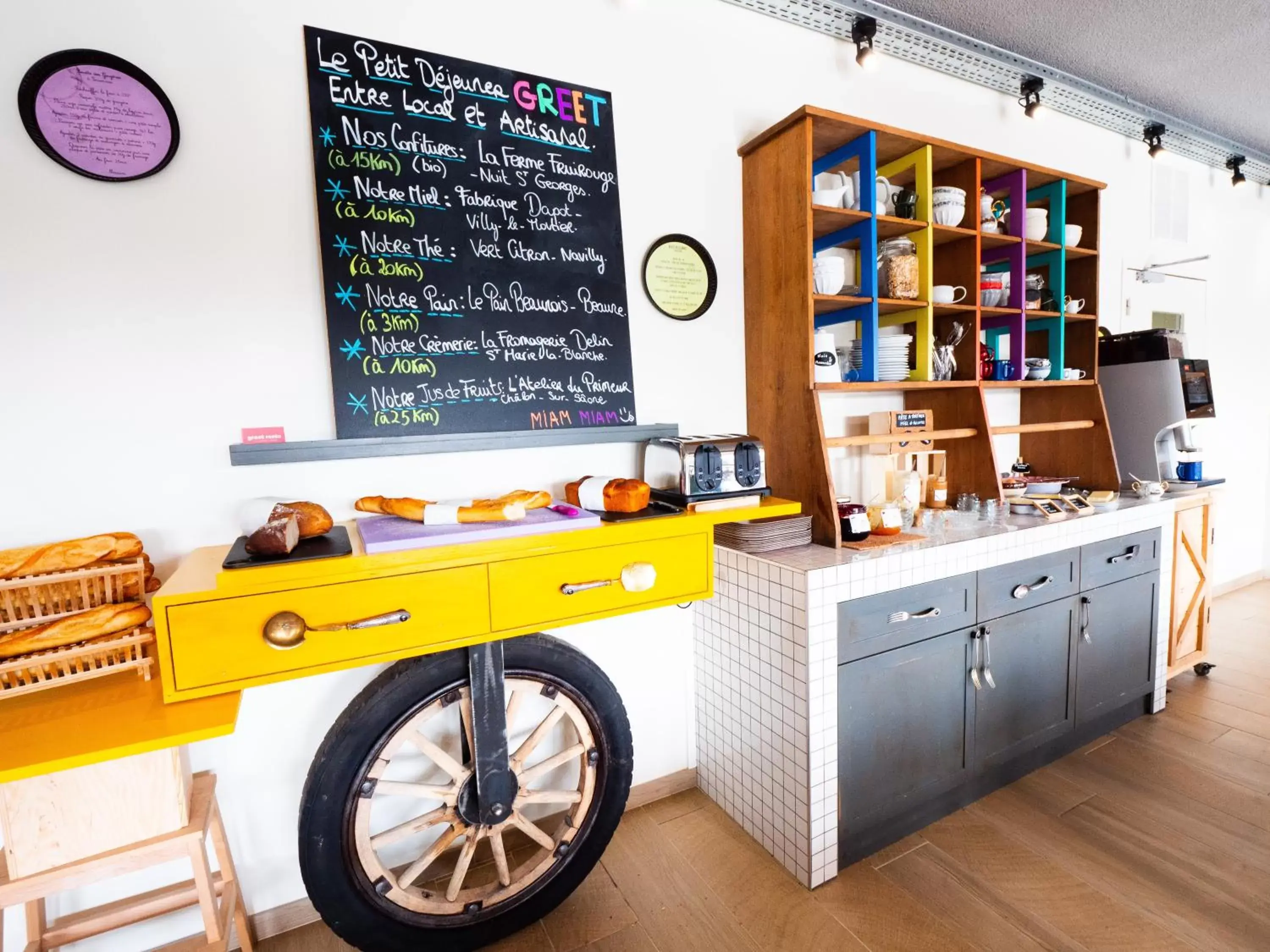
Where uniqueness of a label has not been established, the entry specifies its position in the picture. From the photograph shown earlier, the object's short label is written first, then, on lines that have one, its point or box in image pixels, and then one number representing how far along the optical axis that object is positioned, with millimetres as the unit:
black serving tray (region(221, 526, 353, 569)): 1206
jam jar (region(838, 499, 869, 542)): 1958
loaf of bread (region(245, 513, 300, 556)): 1224
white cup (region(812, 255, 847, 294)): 2016
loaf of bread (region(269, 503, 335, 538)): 1372
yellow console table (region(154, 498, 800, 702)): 1136
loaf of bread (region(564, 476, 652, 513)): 1600
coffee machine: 2801
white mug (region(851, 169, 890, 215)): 2109
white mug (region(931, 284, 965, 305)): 2195
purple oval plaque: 1332
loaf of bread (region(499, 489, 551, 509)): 1517
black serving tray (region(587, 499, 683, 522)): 1580
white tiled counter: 1703
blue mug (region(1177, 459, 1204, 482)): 2840
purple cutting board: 1326
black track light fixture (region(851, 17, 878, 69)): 2217
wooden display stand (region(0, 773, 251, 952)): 1197
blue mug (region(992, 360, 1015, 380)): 2424
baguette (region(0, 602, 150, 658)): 1090
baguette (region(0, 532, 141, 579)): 1199
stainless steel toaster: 1707
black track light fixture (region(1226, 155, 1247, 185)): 3633
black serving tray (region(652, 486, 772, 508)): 1708
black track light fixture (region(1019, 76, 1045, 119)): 2721
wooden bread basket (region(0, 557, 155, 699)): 1101
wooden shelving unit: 1953
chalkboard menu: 1604
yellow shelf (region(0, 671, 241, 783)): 973
